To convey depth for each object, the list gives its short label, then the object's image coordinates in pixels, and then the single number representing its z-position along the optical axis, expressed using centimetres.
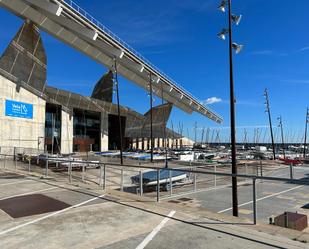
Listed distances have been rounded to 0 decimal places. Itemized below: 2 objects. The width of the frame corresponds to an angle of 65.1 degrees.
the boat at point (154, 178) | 1277
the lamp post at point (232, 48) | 1077
